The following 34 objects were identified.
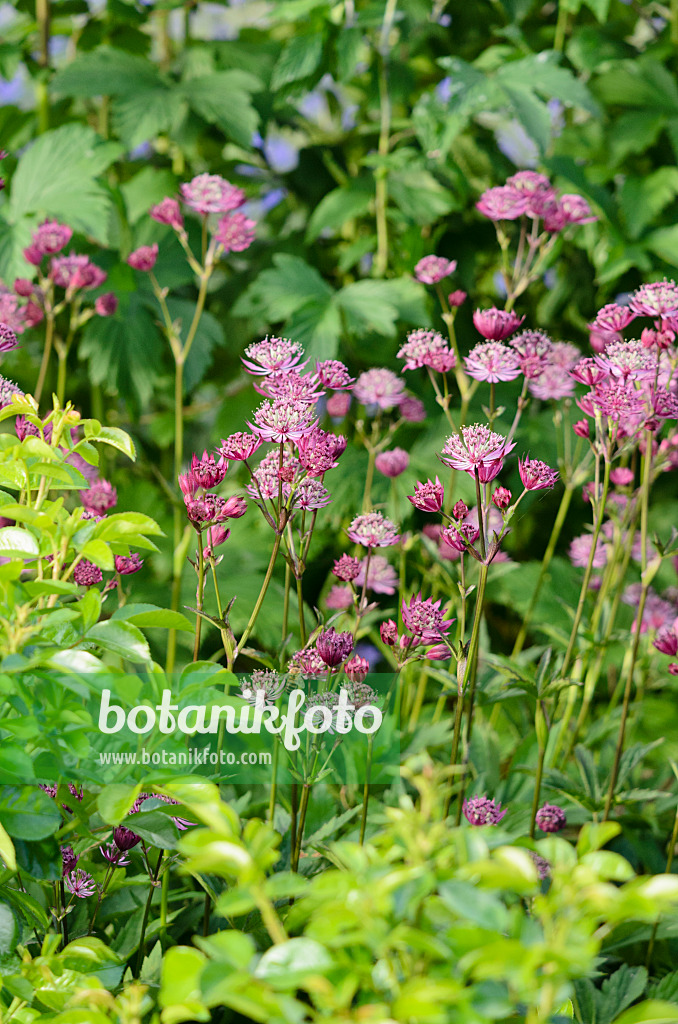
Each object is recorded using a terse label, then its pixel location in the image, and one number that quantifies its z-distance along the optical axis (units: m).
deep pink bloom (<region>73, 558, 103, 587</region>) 1.40
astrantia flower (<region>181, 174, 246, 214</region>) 1.49
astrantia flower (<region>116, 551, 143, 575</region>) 1.42
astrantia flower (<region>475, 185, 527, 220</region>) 1.48
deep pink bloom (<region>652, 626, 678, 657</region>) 1.43
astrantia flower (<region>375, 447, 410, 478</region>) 1.49
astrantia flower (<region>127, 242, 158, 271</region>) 1.54
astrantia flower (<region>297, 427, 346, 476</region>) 1.37
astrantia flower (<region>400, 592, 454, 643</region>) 1.39
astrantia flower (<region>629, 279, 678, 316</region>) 1.41
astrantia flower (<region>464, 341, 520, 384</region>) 1.42
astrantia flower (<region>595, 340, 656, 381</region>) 1.40
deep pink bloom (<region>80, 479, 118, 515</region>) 1.45
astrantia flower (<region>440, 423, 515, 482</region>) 1.36
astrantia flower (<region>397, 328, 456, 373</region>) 1.44
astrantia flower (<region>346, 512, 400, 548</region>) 1.40
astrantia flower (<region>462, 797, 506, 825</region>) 1.41
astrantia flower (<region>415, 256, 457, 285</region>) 1.49
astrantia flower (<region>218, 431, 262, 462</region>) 1.37
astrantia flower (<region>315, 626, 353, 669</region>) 1.36
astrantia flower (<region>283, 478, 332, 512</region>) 1.38
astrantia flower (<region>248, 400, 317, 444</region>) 1.36
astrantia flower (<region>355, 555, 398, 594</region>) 1.48
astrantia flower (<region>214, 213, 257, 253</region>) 1.50
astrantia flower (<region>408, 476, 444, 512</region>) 1.38
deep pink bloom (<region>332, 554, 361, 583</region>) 1.40
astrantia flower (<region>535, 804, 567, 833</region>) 1.44
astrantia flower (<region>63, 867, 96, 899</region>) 1.37
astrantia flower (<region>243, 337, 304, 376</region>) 1.39
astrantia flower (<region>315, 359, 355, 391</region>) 1.40
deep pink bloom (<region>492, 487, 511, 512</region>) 1.37
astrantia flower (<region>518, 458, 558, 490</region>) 1.38
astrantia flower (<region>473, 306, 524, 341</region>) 1.42
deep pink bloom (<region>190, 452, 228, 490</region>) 1.37
